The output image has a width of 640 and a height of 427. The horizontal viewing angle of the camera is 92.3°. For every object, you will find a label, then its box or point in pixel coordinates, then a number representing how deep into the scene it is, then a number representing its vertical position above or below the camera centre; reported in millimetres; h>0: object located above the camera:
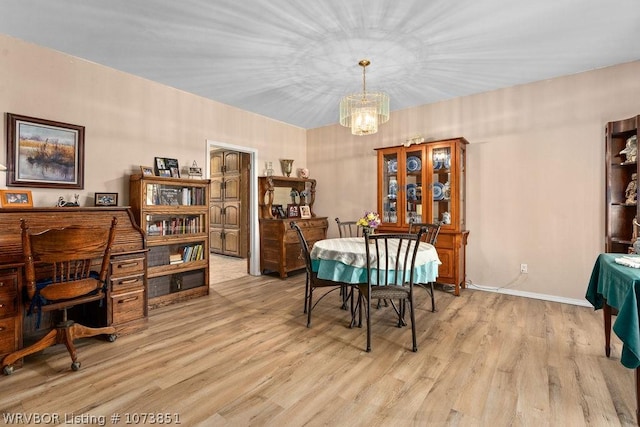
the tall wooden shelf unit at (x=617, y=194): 3148 +161
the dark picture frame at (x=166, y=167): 3703 +546
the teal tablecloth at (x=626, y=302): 1439 -483
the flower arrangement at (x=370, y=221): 3090 -111
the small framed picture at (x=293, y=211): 5250 -2
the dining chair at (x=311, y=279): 2844 -658
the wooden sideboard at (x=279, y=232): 4762 -344
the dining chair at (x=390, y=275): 2377 -530
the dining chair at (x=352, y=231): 5062 -342
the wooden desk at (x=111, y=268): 2137 -455
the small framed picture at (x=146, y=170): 3492 +474
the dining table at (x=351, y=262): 2578 -453
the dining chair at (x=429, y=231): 3238 -255
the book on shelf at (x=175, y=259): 3668 -571
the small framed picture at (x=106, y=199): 3168 +132
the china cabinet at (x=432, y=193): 3928 +244
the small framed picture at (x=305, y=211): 5406 -4
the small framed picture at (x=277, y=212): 5172 -18
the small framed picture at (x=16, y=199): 2568 +115
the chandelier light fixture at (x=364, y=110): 3049 +1007
